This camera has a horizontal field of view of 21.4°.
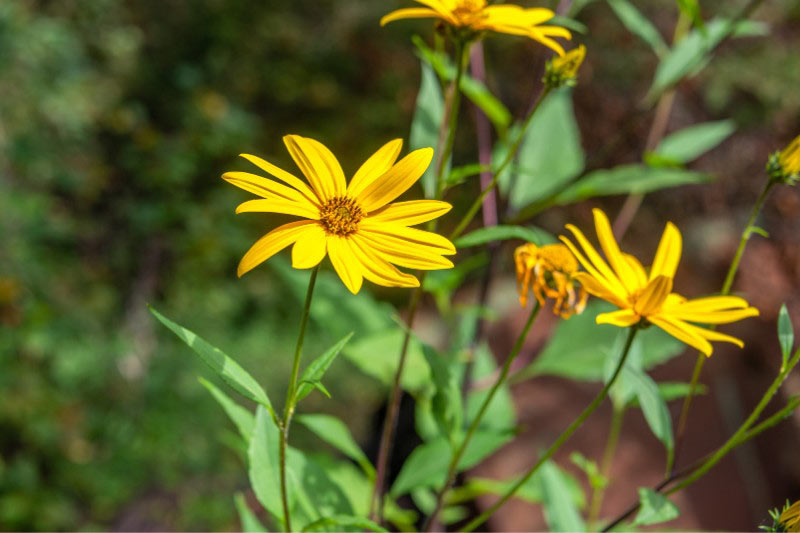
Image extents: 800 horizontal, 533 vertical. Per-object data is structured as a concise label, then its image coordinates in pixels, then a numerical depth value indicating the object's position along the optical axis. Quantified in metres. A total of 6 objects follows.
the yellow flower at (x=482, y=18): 0.66
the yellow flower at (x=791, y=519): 0.62
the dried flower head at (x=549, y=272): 0.65
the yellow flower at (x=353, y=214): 0.61
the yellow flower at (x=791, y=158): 0.66
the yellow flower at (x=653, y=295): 0.64
